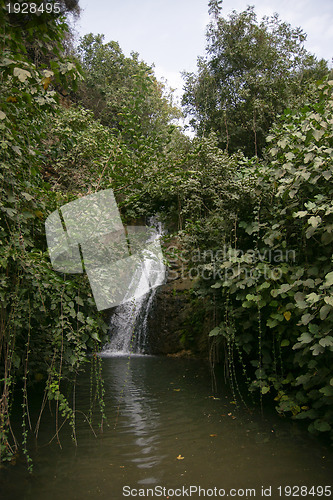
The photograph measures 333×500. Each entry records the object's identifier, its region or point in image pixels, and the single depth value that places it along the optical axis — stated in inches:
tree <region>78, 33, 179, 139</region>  598.9
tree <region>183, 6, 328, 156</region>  486.9
